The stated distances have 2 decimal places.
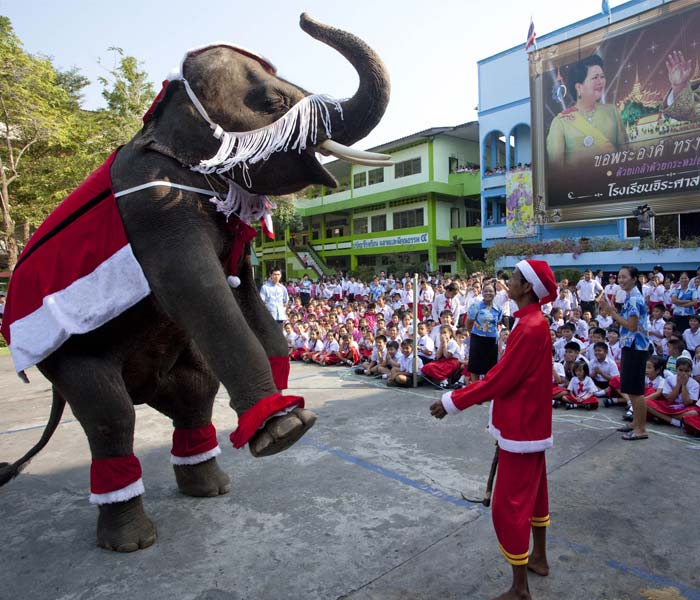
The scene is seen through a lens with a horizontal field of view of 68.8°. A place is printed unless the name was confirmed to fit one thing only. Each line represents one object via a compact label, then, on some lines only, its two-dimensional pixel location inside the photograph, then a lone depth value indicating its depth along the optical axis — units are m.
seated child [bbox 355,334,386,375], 7.96
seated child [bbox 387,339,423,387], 7.08
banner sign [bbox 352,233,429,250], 26.34
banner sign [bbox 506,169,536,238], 20.50
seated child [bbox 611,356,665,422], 5.23
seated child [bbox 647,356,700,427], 4.89
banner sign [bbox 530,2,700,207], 15.89
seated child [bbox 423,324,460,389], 6.97
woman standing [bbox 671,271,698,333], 9.23
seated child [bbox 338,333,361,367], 8.95
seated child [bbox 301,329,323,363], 9.57
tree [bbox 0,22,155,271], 12.83
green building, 25.82
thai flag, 19.22
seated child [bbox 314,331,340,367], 9.23
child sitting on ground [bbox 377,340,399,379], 7.60
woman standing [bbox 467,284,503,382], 6.31
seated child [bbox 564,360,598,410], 5.58
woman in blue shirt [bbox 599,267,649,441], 4.49
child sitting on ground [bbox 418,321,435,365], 7.63
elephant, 2.04
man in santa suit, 2.20
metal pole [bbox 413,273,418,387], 6.84
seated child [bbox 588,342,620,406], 6.05
